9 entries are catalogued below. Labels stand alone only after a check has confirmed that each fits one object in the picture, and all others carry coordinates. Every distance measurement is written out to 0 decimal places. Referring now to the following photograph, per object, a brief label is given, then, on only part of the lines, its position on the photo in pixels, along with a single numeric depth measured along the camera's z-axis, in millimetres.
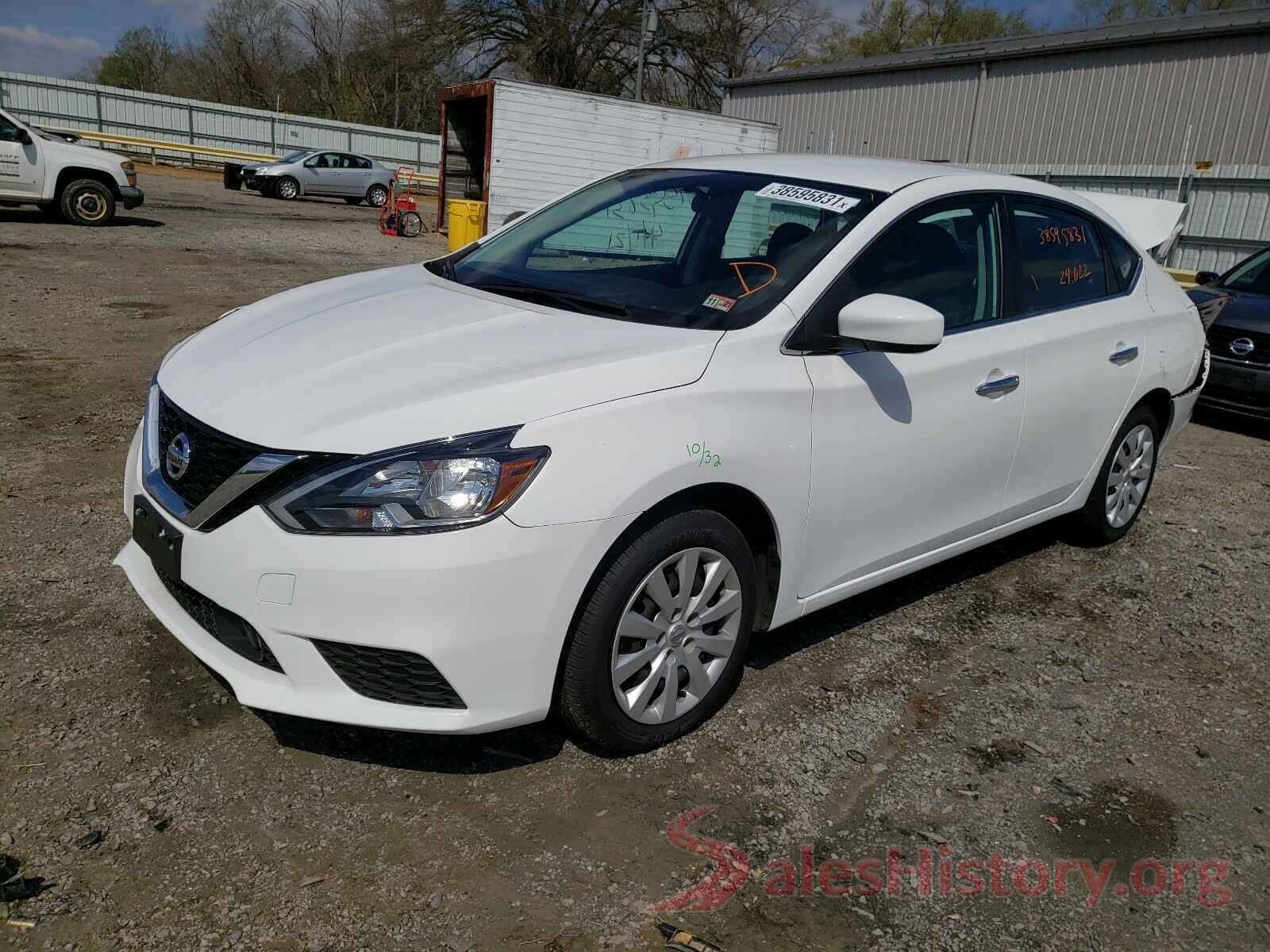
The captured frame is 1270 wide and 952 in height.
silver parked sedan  28109
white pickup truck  15039
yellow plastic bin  17078
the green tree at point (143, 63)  51531
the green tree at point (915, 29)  40594
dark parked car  7918
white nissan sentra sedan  2514
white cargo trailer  17922
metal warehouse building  17375
